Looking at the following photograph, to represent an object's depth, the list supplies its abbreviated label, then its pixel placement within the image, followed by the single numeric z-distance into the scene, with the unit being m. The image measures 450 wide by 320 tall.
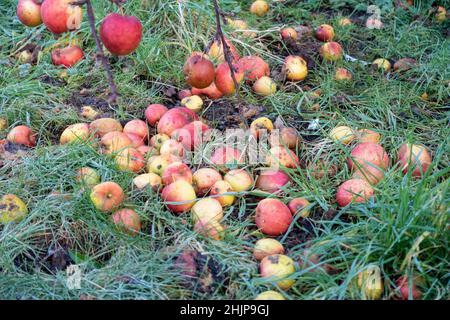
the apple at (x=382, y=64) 4.05
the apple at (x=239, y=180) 2.94
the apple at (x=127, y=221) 2.66
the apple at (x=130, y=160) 3.06
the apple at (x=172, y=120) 3.30
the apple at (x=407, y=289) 2.23
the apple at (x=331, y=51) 4.09
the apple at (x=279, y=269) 2.37
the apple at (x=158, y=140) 3.24
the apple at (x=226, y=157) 3.07
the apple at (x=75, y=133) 3.27
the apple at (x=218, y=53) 3.95
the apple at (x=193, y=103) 3.62
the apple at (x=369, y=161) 2.89
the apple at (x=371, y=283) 2.25
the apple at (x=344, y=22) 4.59
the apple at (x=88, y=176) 2.94
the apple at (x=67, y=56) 4.16
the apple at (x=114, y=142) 3.14
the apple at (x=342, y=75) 3.89
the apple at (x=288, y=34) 4.25
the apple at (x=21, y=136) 3.35
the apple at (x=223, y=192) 2.86
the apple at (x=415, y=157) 2.93
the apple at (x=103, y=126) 3.33
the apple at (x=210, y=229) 2.66
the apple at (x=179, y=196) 2.81
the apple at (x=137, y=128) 3.35
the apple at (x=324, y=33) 4.36
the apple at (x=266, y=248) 2.55
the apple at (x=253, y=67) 3.85
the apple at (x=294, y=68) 3.90
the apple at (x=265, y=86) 3.77
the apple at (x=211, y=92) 3.72
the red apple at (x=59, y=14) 2.09
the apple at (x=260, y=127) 3.26
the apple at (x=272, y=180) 2.94
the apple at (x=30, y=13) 2.28
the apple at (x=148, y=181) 2.91
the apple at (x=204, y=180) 2.94
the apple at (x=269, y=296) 2.25
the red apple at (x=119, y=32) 2.14
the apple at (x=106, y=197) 2.73
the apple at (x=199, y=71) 2.73
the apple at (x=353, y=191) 2.73
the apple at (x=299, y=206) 2.77
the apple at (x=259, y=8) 4.68
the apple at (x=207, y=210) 2.74
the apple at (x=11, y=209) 2.76
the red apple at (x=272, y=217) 2.70
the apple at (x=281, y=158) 3.04
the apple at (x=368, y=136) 3.21
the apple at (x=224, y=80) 3.22
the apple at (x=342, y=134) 3.25
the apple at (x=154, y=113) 3.48
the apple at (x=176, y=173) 2.90
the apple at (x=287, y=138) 3.22
